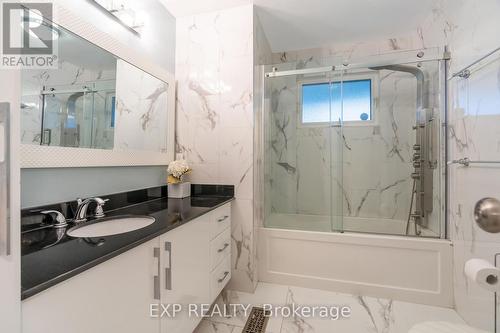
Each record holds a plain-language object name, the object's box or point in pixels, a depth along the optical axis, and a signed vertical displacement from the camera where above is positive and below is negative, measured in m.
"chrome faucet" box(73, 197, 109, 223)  1.20 -0.23
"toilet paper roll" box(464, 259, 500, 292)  0.96 -0.46
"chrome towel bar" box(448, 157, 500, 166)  1.44 +0.03
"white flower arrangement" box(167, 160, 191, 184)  1.83 -0.03
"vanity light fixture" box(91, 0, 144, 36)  1.41 +1.00
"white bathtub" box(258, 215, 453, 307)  1.78 -0.81
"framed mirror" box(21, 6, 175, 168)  1.06 +0.35
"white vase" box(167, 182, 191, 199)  1.86 -0.19
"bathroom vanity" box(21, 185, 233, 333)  0.64 -0.38
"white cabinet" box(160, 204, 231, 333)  1.09 -0.57
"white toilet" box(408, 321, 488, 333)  1.07 -0.76
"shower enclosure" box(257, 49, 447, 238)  2.07 +0.23
